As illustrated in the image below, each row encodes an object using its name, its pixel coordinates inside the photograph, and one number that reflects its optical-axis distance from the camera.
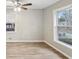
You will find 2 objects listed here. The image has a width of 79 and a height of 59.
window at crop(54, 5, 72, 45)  2.35
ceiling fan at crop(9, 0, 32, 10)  2.36
